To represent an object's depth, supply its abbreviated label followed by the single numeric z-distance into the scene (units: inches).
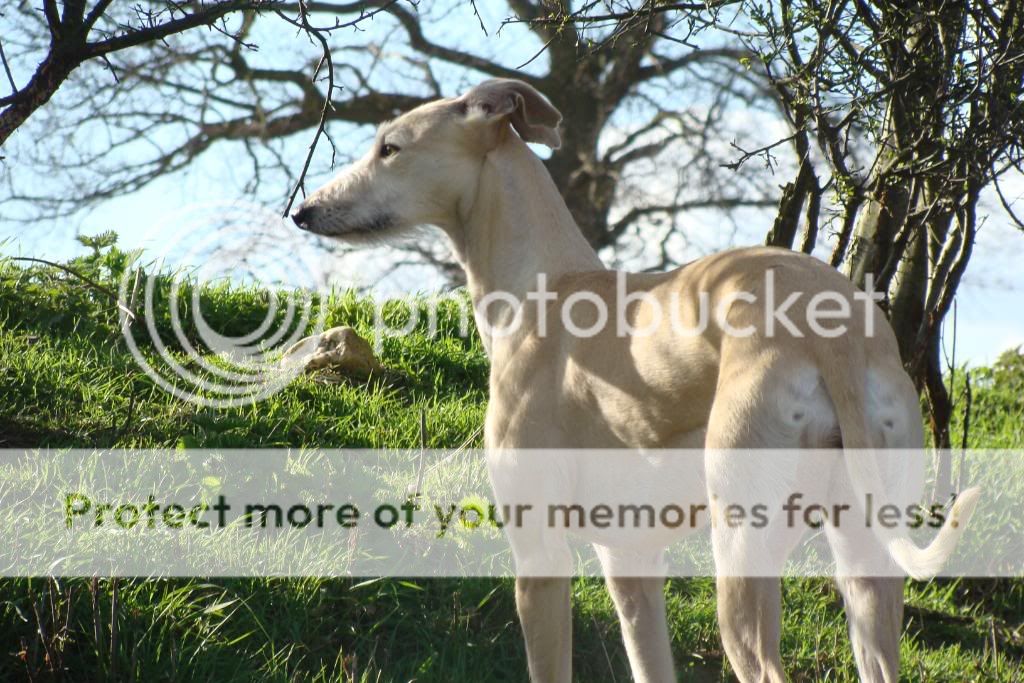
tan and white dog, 222.8
